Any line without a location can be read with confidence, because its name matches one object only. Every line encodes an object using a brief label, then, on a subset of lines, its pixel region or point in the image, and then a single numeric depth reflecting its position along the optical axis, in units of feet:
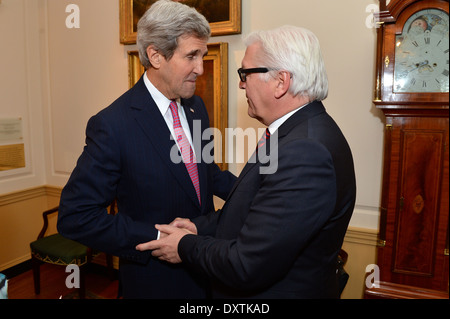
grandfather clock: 6.51
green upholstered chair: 10.35
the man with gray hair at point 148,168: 4.66
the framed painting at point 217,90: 9.57
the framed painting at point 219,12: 9.18
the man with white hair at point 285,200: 3.52
